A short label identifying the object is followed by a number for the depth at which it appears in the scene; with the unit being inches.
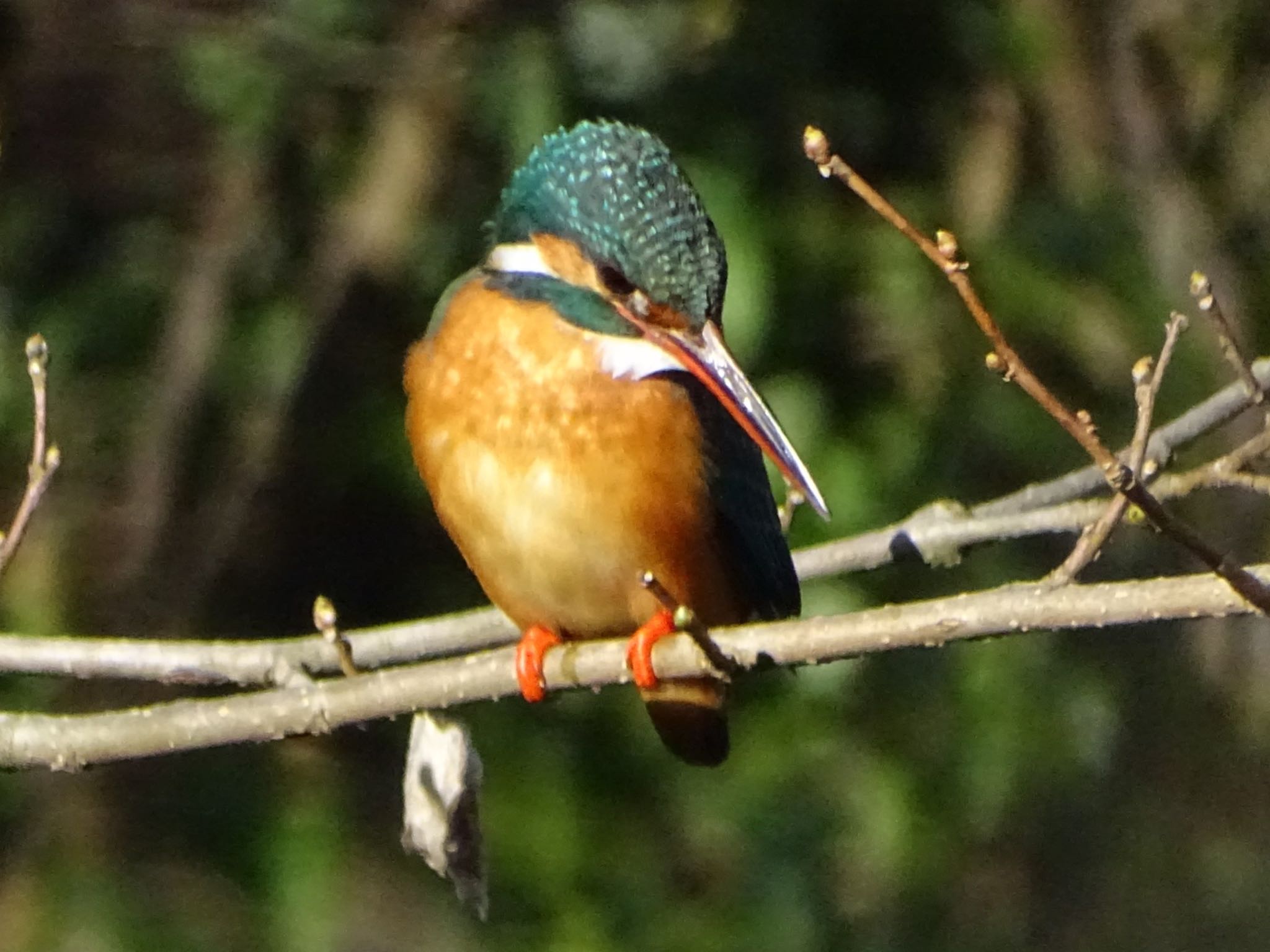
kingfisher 182.9
